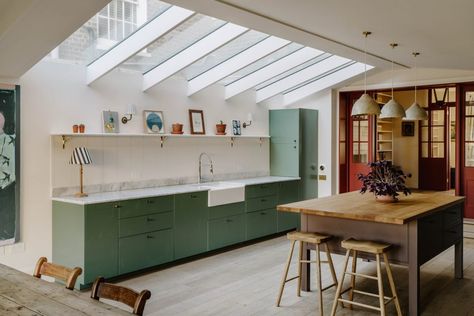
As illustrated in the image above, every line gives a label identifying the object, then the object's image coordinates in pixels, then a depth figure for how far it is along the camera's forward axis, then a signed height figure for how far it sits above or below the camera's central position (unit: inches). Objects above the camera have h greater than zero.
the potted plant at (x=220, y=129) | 264.5 +14.1
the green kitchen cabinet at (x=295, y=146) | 296.2 +5.0
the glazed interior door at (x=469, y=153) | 277.1 +0.2
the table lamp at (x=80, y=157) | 189.6 -1.3
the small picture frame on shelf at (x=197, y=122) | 250.5 +17.5
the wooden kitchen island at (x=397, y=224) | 146.7 -24.1
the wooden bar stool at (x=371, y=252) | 141.7 -31.3
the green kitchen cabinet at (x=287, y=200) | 276.2 -28.2
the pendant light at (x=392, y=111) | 186.7 +17.2
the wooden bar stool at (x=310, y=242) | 155.3 -32.6
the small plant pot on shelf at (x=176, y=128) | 235.8 +13.0
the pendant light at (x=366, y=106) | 176.9 +18.0
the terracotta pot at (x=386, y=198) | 174.0 -16.9
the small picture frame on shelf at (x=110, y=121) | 208.2 +14.7
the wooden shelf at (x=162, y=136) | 192.2 +8.7
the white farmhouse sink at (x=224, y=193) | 227.3 -19.6
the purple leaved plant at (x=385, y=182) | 173.5 -10.7
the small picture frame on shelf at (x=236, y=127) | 278.5 +15.7
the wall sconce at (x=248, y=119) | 288.2 +20.9
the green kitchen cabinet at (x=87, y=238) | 175.6 -32.7
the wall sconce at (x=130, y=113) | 215.2 +19.1
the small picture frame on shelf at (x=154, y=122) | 226.7 +15.9
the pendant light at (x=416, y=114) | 204.5 +17.4
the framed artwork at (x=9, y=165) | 174.4 -4.2
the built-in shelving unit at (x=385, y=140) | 430.9 +13.1
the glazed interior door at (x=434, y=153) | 374.6 +0.3
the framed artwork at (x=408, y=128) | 438.6 +23.6
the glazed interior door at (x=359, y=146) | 315.9 +5.1
